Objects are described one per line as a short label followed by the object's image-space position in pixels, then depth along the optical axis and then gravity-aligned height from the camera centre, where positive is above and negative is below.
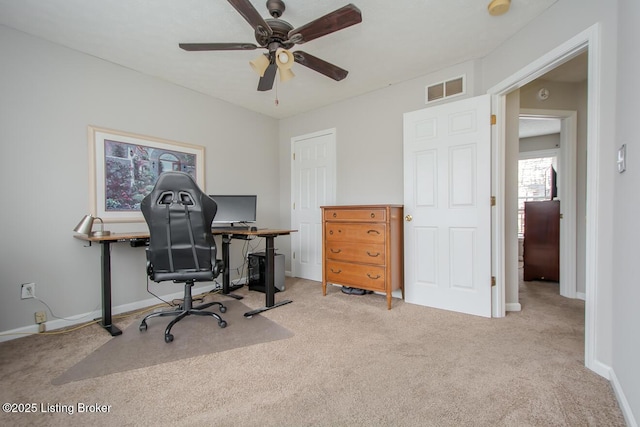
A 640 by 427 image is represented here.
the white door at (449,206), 2.58 +0.04
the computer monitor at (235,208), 3.31 +0.03
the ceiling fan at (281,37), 1.66 +1.19
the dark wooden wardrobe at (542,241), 3.82 -0.44
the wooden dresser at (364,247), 2.83 -0.40
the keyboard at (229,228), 3.06 -0.21
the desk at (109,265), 2.33 -0.50
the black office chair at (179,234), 2.13 -0.19
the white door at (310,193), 3.93 +0.26
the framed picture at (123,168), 2.63 +0.45
